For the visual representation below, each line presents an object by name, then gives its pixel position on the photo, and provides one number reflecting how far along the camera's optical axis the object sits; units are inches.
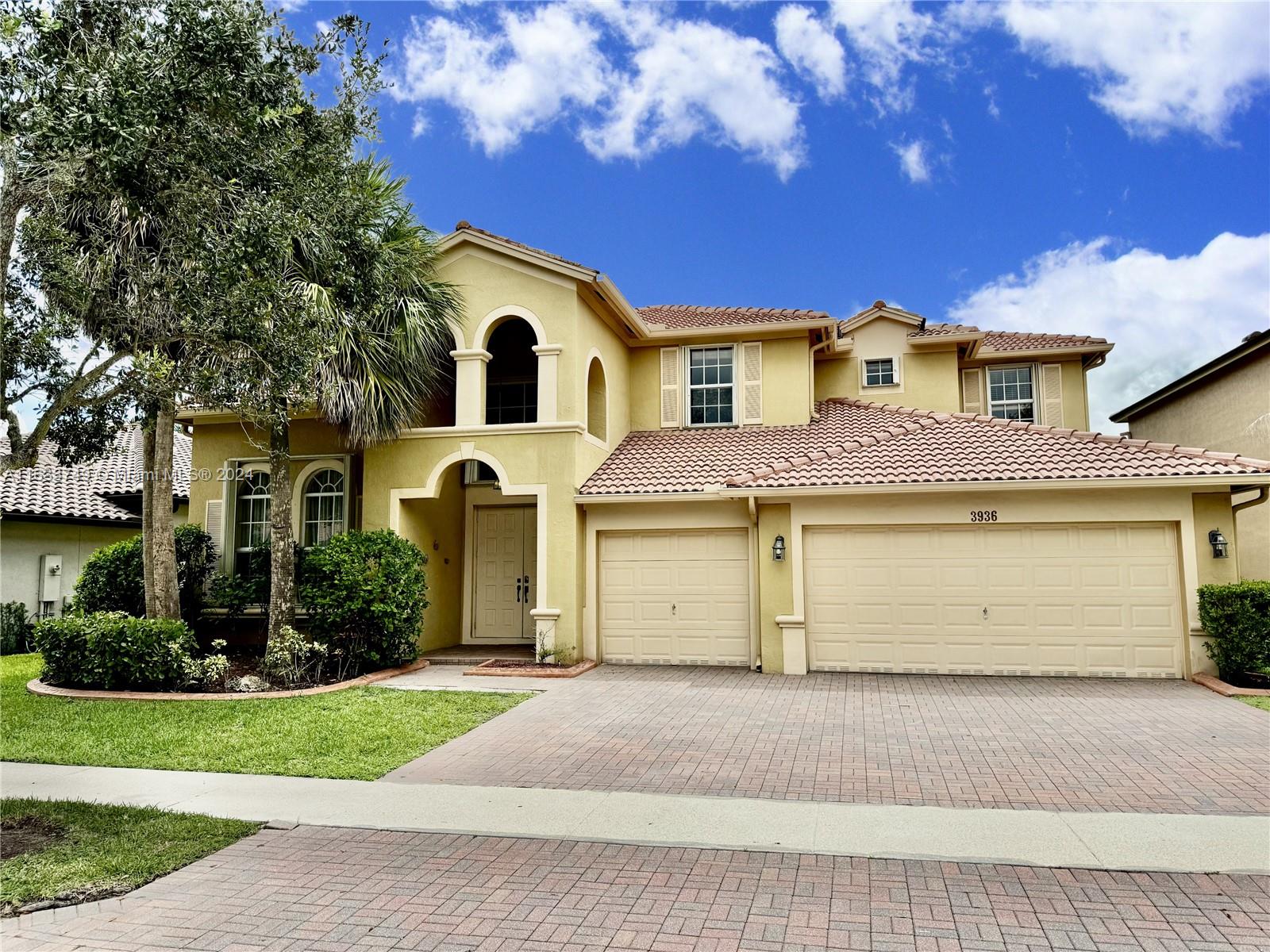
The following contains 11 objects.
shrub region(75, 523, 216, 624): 559.8
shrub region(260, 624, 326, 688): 498.3
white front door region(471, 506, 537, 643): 668.7
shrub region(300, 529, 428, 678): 513.7
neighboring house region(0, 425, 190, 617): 749.9
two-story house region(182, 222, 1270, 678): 507.2
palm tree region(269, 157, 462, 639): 513.7
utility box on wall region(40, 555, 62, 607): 772.6
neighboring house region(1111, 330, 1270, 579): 698.2
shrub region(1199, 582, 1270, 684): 458.9
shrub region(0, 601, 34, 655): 724.7
